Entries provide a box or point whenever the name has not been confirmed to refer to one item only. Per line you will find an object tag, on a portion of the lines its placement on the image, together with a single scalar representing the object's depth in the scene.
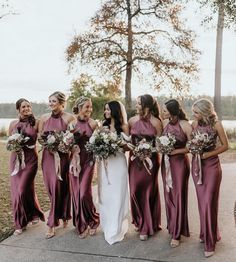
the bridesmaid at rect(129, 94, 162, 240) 6.39
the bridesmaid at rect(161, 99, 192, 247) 6.12
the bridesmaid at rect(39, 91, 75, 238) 6.76
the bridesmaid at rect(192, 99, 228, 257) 5.80
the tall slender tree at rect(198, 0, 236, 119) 10.93
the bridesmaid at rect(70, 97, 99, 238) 6.67
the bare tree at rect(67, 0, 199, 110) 23.38
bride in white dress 6.54
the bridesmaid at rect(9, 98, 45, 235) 6.93
